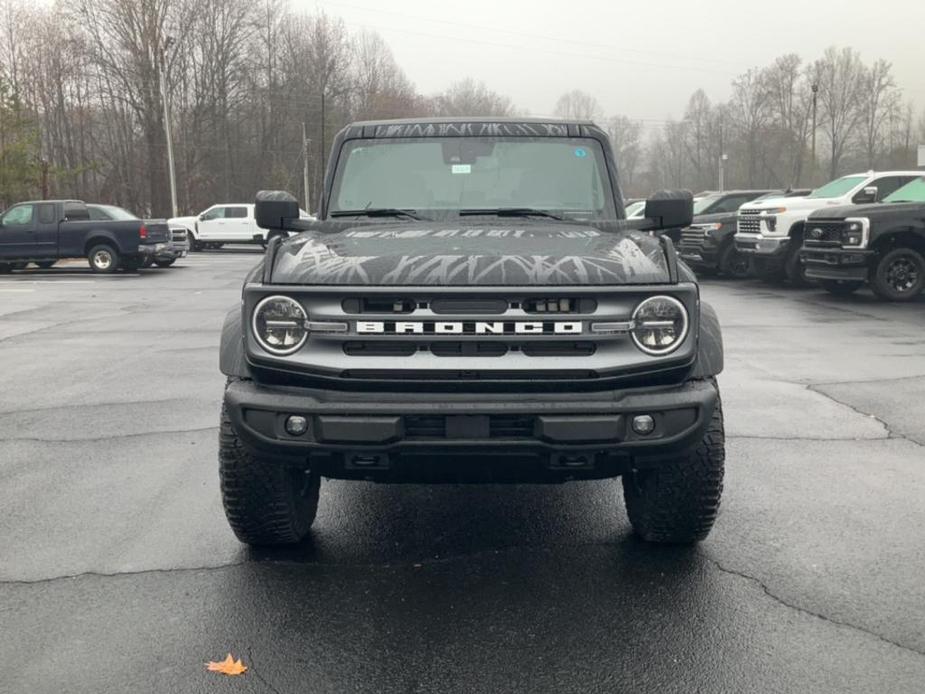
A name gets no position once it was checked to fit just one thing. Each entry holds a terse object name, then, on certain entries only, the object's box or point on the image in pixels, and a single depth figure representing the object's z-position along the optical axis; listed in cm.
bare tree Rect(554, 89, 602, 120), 9756
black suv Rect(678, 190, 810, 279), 1959
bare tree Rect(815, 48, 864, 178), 7816
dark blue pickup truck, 2220
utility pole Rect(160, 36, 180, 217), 4031
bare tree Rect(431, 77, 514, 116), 8563
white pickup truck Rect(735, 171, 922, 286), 1698
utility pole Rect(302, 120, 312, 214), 5537
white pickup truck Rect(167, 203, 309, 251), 3369
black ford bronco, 337
